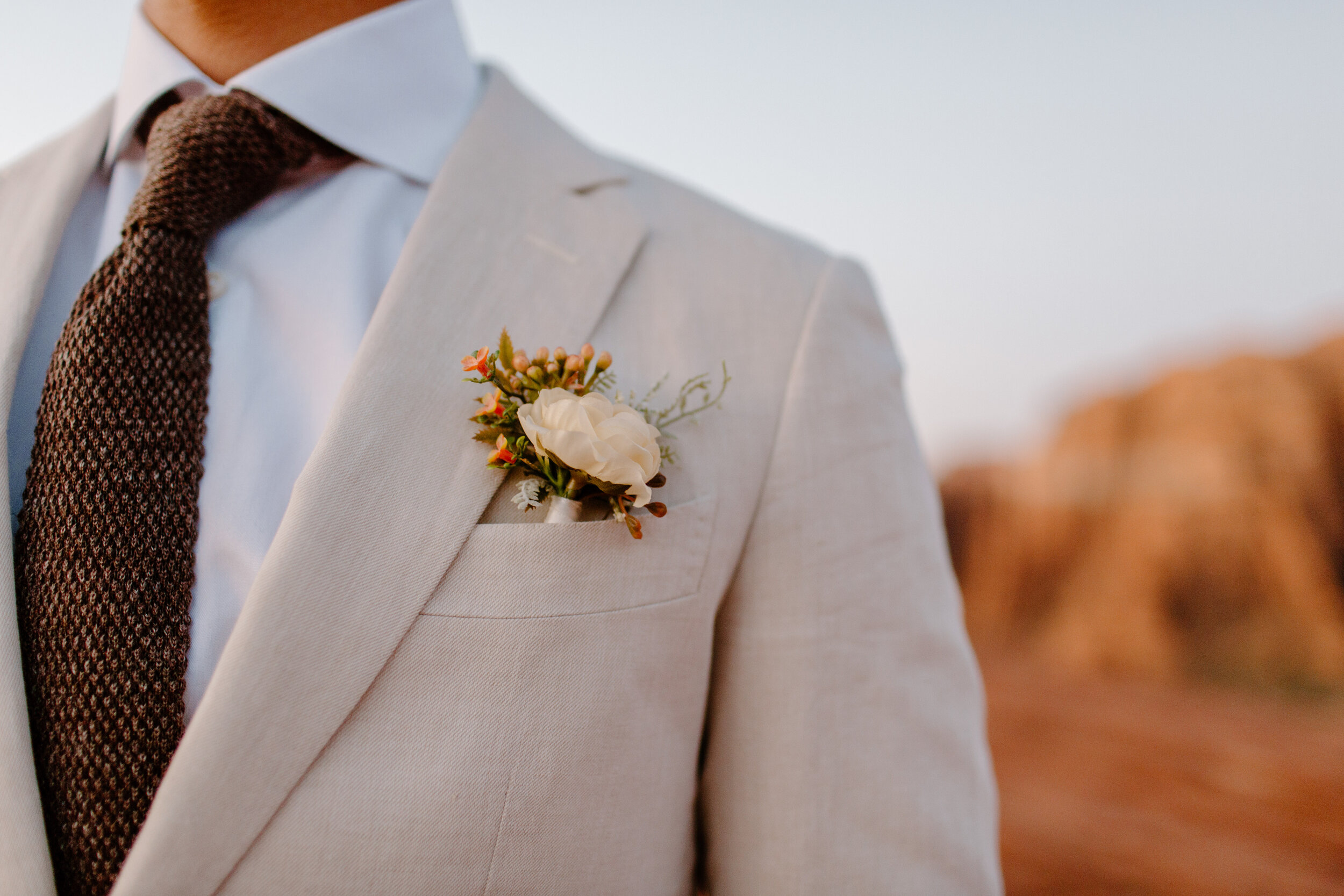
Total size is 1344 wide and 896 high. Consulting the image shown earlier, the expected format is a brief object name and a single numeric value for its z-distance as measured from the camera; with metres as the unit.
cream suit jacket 0.46
